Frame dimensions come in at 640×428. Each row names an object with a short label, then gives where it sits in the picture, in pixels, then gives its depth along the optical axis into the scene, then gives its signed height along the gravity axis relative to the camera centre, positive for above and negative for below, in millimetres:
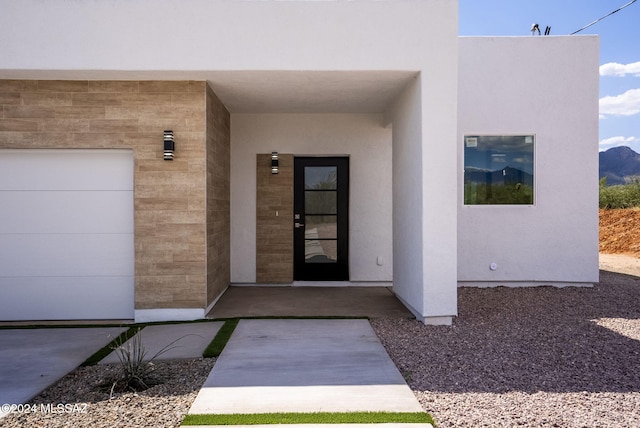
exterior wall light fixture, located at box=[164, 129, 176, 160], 5848 +832
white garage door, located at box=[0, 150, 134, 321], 6066 -344
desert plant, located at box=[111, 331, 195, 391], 3703 -1402
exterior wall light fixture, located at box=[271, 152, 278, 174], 8250 +833
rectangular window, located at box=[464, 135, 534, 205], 8266 +708
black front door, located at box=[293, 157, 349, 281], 8453 -198
